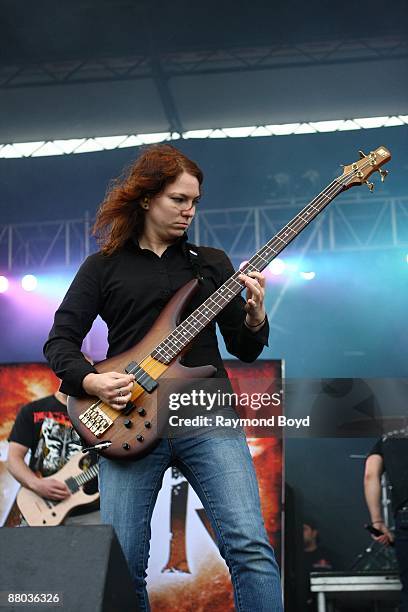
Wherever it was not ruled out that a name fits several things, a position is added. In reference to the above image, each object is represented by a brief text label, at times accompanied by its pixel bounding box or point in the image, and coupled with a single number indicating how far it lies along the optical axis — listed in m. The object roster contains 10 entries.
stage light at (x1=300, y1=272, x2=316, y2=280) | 5.95
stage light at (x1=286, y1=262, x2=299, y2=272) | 5.91
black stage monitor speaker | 1.68
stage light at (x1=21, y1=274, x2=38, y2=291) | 6.08
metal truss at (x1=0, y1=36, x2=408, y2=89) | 5.04
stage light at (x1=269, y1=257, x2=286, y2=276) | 5.91
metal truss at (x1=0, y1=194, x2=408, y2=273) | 5.57
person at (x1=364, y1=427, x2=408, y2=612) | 3.68
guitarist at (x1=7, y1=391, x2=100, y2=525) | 4.12
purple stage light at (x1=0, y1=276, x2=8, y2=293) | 6.09
